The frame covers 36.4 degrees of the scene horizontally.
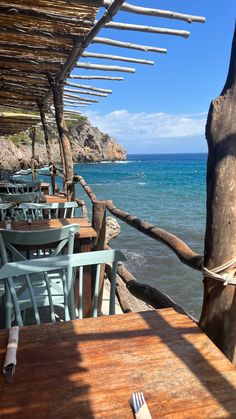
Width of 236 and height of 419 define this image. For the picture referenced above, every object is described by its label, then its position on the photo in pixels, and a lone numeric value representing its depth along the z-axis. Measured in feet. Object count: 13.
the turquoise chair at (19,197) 17.26
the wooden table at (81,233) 10.14
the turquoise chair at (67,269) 5.65
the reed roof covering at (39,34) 8.61
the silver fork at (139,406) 3.03
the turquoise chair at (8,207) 14.27
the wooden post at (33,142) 40.22
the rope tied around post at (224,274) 4.53
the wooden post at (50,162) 25.33
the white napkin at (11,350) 3.73
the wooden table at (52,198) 19.86
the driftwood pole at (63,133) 15.47
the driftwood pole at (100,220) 10.84
